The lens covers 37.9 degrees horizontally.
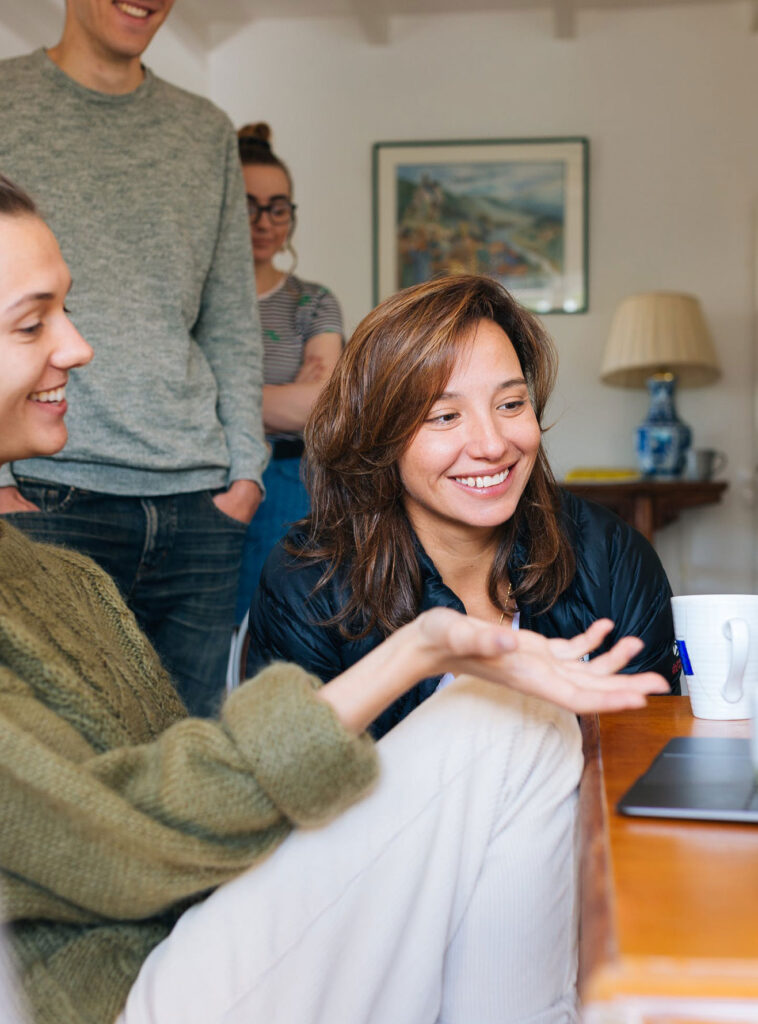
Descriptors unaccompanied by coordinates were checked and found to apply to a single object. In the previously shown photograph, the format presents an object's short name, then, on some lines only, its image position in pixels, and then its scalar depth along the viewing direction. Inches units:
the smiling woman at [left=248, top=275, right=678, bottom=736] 57.0
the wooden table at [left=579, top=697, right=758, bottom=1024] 19.1
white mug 40.3
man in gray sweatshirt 67.2
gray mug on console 163.5
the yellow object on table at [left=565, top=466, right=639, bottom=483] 159.5
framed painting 177.9
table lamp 162.2
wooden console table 156.8
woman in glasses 91.5
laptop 27.8
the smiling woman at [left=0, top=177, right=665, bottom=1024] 31.3
